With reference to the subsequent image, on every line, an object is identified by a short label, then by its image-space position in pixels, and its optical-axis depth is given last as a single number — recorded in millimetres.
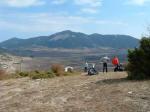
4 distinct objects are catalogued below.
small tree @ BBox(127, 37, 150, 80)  8291
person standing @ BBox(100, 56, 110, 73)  12993
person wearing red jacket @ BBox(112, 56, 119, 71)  12864
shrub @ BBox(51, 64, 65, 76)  12466
